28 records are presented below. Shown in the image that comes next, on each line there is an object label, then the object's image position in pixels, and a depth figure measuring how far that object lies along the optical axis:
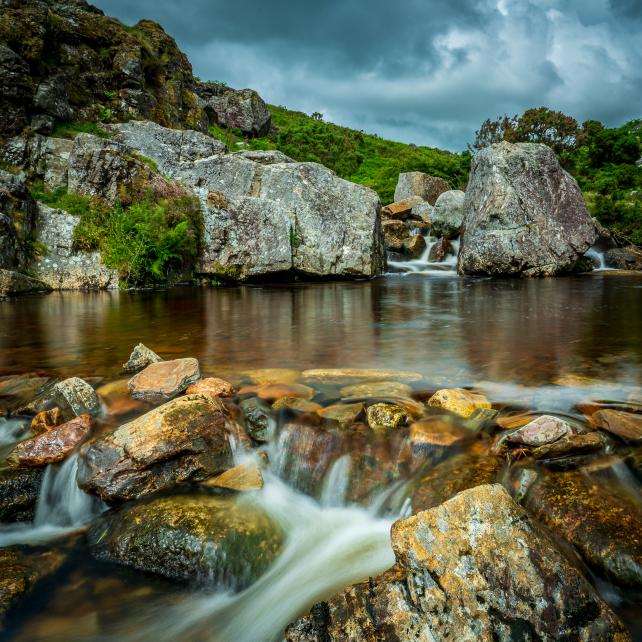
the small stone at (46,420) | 3.46
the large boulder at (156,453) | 2.88
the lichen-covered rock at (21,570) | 2.20
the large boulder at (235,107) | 32.25
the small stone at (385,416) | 3.25
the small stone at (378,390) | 3.83
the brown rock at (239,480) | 2.96
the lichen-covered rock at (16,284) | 11.16
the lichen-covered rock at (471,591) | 1.69
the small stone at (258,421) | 3.38
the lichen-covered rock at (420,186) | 28.75
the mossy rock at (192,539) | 2.43
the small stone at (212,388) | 3.85
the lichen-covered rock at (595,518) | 2.02
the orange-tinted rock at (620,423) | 2.84
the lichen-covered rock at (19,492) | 2.85
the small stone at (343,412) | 3.36
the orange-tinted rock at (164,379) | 3.92
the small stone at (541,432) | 2.71
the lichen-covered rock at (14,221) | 11.63
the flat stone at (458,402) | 3.42
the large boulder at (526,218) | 15.69
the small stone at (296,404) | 3.61
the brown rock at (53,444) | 3.10
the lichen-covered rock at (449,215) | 21.16
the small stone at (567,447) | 2.66
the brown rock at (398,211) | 24.14
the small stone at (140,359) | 4.66
